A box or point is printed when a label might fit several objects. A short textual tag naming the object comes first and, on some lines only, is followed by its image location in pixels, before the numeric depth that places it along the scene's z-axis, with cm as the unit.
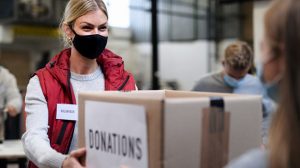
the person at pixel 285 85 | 76
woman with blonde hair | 143
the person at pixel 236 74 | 316
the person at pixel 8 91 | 391
